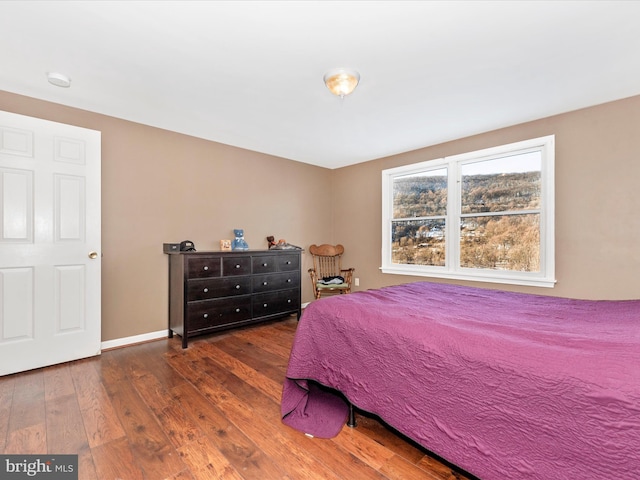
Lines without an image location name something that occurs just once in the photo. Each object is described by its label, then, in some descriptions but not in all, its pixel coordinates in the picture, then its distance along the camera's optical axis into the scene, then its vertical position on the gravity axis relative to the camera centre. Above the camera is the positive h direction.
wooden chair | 4.50 -0.50
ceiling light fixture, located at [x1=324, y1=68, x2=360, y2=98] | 2.23 +1.20
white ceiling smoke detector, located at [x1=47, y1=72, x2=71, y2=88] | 2.30 +1.23
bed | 0.95 -0.56
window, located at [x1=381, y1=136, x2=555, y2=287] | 3.16 +0.29
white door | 2.43 -0.05
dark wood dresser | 3.12 -0.59
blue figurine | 3.85 -0.05
